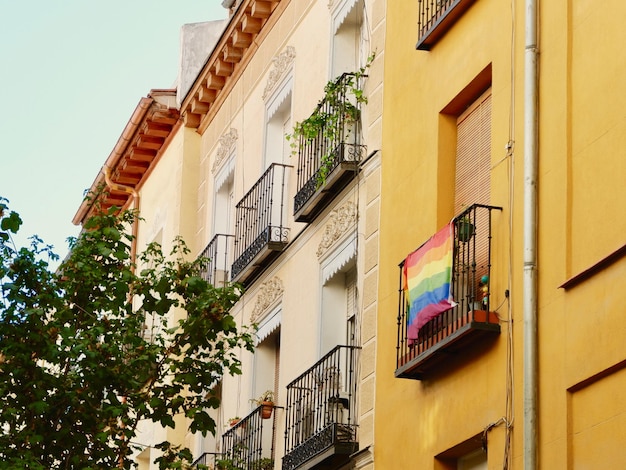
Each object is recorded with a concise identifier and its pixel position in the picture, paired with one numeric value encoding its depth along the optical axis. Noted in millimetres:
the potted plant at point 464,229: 14828
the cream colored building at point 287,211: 18375
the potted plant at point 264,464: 20797
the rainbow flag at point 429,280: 14891
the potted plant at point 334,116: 19312
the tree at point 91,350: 16922
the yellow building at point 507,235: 12578
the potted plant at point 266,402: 20734
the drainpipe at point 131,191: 30514
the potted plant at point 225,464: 17312
